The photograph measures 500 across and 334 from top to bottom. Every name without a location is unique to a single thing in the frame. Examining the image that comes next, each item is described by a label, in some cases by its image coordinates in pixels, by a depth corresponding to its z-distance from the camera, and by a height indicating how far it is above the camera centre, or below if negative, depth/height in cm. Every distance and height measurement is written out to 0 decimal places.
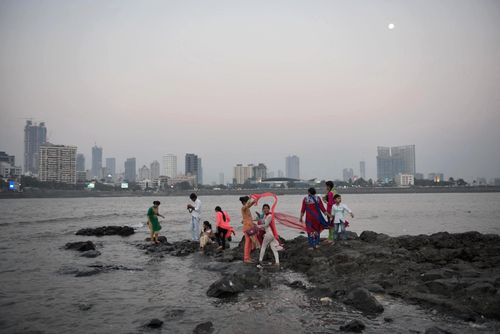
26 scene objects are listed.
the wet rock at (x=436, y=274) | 1022 -262
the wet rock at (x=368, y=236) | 1700 -261
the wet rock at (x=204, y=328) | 773 -305
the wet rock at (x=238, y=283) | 1035 -295
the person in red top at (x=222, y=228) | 1734 -220
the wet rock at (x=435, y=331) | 696 -282
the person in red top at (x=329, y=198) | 1441 -67
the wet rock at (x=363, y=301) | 866 -288
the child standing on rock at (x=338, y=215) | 1457 -136
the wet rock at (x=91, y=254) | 1786 -342
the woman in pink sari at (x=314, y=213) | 1391 -120
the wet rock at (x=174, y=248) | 1831 -342
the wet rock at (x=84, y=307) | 951 -318
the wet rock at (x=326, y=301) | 939 -306
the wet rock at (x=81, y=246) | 1959 -337
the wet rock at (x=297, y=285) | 1102 -309
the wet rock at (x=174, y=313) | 884 -315
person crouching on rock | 1852 -269
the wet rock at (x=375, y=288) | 1010 -292
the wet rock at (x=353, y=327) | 751 -296
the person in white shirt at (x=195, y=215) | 1848 -168
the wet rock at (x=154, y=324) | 809 -306
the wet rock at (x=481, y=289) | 848 -252
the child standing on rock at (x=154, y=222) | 1963 -215
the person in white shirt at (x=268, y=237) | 1304 -196
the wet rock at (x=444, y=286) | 921 -270
